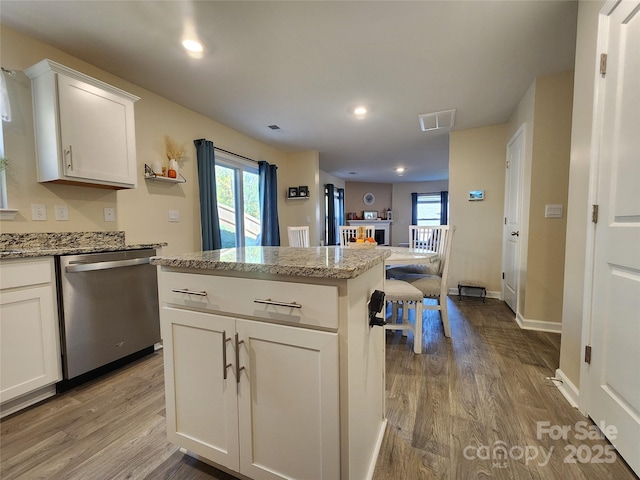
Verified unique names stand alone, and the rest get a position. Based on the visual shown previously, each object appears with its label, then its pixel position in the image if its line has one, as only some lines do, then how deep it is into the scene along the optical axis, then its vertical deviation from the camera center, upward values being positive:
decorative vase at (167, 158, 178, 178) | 2.78 +0.57
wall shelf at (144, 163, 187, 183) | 2.63 +0.47
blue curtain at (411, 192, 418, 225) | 9.17 +0.53
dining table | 2.15 -0.28
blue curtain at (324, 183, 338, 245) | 7.28 +0.32
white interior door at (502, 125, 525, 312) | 3.02 +0.04
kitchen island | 0.85 -0.49
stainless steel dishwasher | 1.75 -0.62
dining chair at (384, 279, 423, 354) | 2.17 -0.60
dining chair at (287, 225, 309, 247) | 3.31 -0.15
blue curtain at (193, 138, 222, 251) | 3.18 +0.39
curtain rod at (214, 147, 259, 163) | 3.60 +0.99
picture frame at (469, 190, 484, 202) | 3.88 +0.40
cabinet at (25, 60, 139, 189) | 1.82 +0.70
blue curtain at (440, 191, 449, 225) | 8.79 +0.57
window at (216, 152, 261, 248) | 3.80 +0.34
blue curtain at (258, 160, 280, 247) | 4.34 +0.31
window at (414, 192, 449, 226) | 8.93 +0.49
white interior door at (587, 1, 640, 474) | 1.14 -0.12
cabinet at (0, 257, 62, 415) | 1.50 -0.63
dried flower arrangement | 2.85 +0.80
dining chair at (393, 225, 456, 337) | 2.46 -0.55
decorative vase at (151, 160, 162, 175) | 2.65 +0.57
